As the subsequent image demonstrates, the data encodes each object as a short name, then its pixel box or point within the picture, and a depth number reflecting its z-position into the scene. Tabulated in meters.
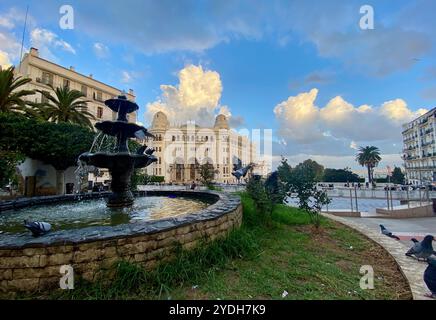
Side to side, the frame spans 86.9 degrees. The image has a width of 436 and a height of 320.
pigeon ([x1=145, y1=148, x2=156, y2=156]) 8.98
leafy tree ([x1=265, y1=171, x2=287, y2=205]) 7.67
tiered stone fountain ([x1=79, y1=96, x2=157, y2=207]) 7.14
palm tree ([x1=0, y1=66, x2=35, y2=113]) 17.06
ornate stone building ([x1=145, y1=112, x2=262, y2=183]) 67.00
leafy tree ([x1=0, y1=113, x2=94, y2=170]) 16.11
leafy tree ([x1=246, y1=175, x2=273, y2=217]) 7.38
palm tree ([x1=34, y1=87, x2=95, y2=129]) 21.84
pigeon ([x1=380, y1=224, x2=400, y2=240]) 7.44
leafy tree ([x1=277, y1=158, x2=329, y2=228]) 7.48
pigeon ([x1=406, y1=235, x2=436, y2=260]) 4.52
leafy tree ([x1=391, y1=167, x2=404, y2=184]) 56.12
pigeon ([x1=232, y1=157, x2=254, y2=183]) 13.65
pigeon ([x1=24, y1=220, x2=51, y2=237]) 3.46
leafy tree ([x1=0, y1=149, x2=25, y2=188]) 11.20
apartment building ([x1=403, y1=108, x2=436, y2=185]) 52.66
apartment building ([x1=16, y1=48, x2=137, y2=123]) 30.73
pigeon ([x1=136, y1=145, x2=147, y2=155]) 8.41
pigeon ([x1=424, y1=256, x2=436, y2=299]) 3.15
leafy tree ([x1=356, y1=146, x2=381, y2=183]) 49.50
